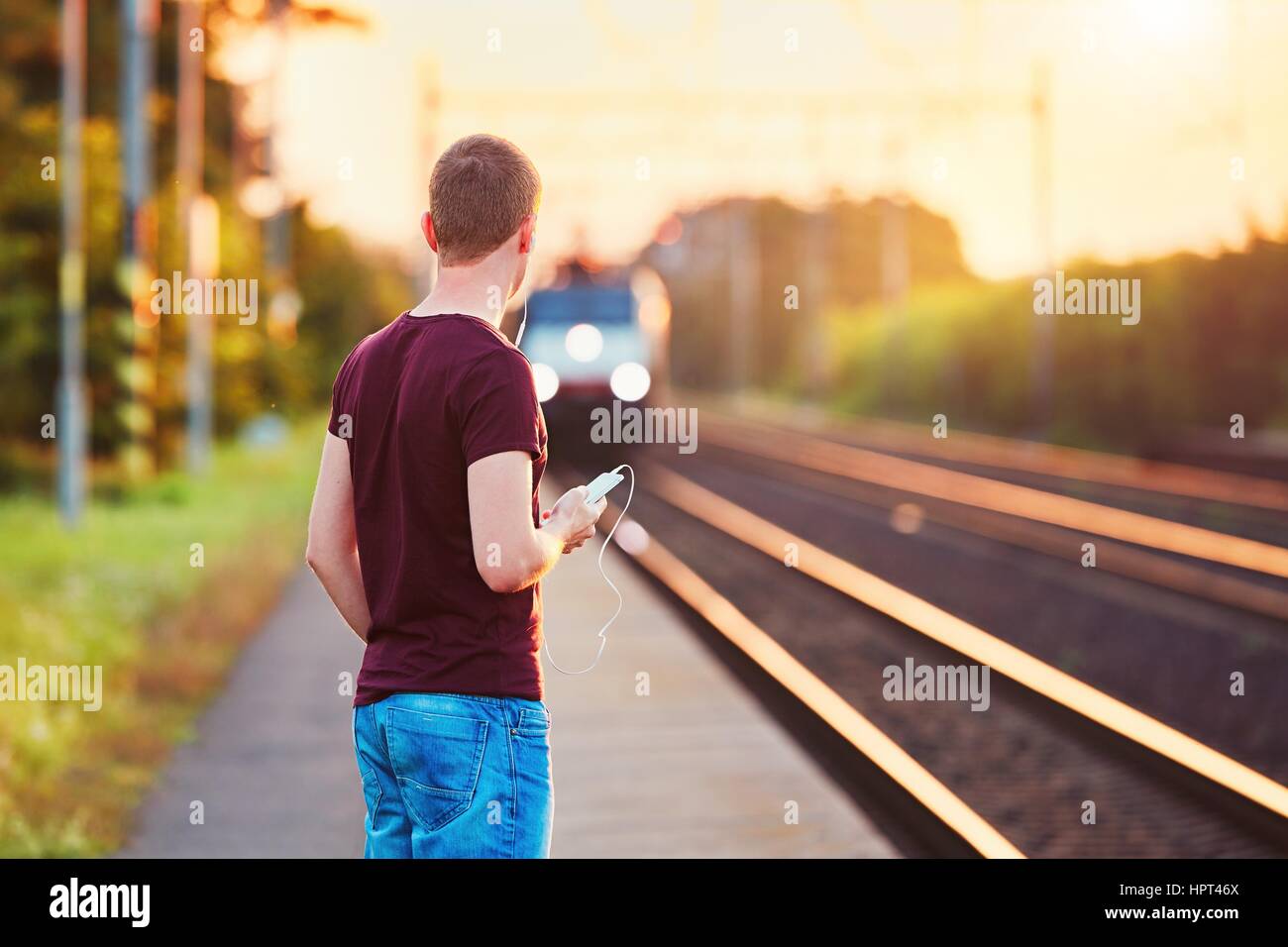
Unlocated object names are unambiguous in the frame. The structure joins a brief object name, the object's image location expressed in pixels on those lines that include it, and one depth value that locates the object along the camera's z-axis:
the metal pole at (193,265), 21.23
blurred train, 28.52
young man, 2.77
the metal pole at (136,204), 18.06
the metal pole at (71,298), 16.31
